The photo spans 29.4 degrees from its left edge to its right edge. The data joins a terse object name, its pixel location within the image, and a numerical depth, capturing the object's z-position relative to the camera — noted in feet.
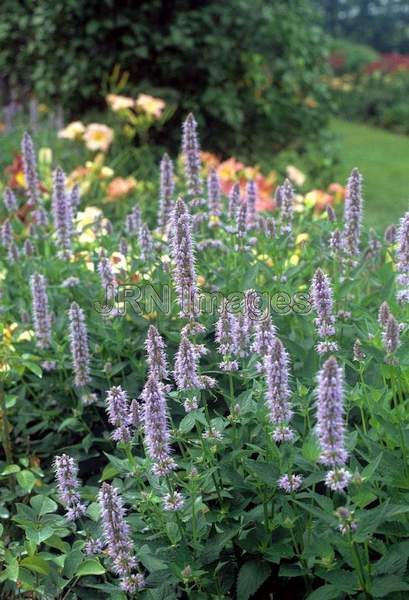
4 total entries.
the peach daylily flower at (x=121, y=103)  17.29
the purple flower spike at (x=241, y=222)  8.97
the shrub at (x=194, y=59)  20.75
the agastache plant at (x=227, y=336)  6.23
